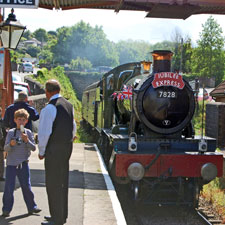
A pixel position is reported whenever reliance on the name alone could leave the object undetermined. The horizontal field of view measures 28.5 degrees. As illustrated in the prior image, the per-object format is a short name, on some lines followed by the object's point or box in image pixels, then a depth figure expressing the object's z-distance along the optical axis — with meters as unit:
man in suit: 5.20
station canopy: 11.07
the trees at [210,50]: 47.47
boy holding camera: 5.81
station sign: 7.08
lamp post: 8.14
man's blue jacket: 7.13
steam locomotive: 7.66
